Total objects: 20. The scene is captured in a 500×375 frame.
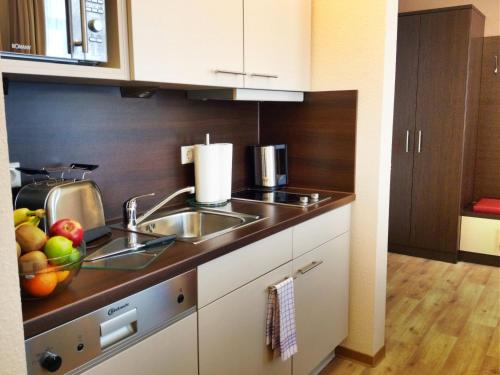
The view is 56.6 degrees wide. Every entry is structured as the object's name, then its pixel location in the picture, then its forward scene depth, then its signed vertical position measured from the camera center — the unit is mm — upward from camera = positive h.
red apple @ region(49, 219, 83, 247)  1136 -256
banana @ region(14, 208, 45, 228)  1179 -228
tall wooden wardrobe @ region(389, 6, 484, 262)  3750 -1
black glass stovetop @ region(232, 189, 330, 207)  2180 -351
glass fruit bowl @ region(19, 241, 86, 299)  996 -323
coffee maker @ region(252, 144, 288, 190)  2504 -214
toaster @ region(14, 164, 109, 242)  1409 -233
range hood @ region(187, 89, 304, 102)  2016 +142
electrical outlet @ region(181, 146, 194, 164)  2189 -133
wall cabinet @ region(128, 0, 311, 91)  1521 +324
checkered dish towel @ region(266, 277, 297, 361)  1793 -751
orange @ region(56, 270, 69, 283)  1050 -338
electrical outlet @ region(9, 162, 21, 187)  1505 -159
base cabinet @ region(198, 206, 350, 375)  1523 -665
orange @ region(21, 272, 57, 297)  1007 -342
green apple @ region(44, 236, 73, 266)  1043 -280
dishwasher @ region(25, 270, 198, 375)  1033 -529
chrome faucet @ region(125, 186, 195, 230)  1751 -326
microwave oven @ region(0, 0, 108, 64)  1190 +257
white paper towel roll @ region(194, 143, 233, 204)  2090 -202
